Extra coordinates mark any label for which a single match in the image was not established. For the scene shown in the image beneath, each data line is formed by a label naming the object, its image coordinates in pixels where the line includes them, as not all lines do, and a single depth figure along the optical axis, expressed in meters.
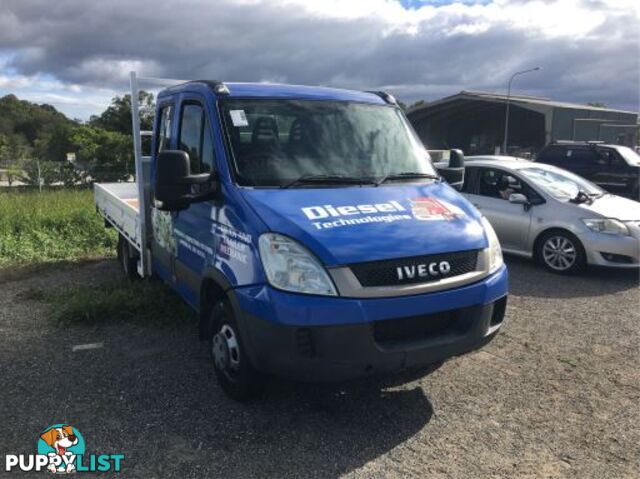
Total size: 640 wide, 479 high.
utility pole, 47.78
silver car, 7.27
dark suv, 14.43
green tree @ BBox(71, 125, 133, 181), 20.70
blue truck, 3.16
